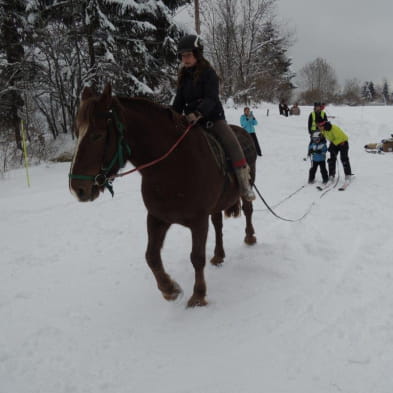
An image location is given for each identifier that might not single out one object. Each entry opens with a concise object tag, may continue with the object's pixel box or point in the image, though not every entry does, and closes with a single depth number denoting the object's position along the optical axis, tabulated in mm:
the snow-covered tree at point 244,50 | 32719
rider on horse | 3133
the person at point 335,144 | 8445
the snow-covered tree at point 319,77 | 57750
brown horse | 2354
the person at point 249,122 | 13287
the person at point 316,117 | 8445
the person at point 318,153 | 8586
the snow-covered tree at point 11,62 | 12648
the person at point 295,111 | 25852
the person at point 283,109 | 25406
